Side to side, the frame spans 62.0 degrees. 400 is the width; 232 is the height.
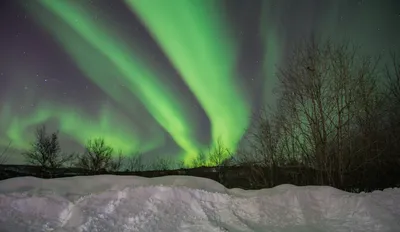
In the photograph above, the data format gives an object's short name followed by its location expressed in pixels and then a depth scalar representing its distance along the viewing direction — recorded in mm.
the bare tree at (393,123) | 14266
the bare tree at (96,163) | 45281
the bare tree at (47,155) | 40250
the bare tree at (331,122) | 11812
